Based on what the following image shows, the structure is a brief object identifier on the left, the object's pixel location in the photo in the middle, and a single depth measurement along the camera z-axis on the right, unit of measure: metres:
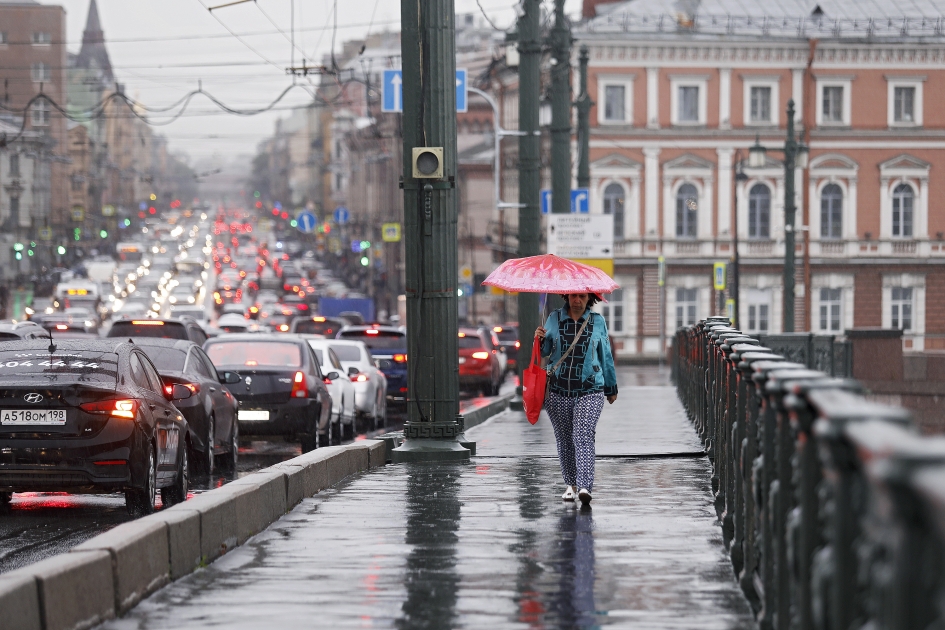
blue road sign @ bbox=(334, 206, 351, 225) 110.60
